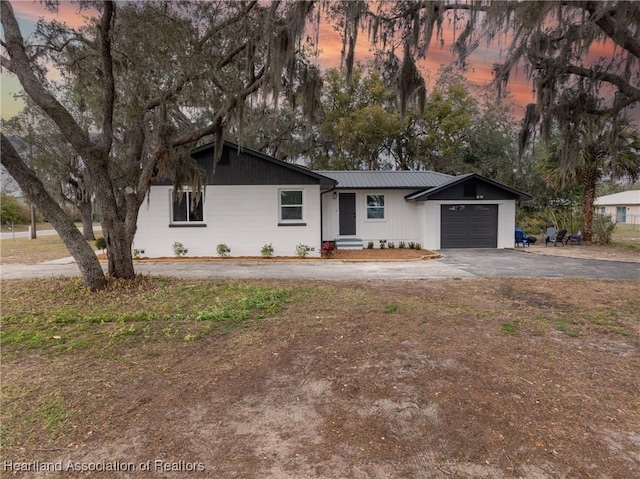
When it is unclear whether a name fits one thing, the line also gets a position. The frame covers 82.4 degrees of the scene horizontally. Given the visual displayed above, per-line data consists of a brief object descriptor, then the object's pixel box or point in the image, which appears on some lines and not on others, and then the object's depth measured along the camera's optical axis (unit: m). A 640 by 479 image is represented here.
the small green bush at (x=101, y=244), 15.31
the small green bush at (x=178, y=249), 13.34
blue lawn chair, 16.20
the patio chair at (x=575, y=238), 16.59
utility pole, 18.38
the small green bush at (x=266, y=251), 13.41
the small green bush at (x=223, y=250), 13.39
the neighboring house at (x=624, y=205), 39.22
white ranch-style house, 13.30
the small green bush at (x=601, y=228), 16.66
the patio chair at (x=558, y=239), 16.30
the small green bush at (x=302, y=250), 13.40
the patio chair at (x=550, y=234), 17.02
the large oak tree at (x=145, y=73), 7.07
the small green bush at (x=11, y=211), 34.50
